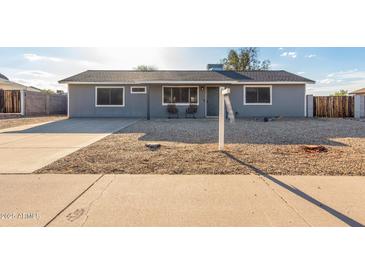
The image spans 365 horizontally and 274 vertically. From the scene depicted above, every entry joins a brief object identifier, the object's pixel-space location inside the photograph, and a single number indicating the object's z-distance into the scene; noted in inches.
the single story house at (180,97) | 727.7
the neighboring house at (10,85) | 863.1
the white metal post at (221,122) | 262.9
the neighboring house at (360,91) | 1226.6
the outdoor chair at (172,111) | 718.5
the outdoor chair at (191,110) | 714.2
